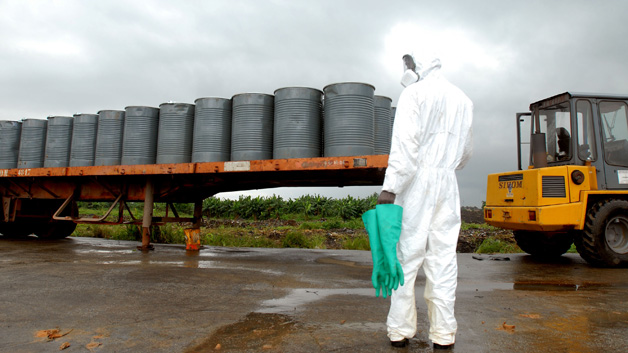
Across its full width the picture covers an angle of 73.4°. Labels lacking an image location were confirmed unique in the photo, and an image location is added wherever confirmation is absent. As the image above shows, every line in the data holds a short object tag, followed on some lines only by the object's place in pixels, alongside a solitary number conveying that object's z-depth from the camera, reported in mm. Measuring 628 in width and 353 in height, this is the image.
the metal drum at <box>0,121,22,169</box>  8249
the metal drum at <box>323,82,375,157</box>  5402
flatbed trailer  5562
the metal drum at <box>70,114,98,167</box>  7258
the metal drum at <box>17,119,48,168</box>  7895
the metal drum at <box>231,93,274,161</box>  5922
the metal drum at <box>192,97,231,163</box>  6176
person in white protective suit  2479
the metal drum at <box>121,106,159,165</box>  6715
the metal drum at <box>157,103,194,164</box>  6473
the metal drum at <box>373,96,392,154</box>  6070
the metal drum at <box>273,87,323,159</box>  5621
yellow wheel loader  6324
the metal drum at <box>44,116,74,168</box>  7527
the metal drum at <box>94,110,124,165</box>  6984
